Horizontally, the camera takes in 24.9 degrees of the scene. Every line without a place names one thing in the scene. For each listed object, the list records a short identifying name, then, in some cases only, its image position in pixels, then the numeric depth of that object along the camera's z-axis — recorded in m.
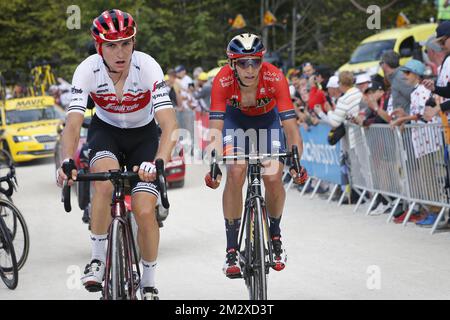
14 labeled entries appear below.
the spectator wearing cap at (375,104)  13.43
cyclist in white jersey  6.99
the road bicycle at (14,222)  10.08
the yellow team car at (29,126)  25.98
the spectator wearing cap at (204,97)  25.94
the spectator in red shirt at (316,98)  17.08
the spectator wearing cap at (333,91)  16.50
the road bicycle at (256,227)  7.45
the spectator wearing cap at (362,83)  14.95
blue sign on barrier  15.44
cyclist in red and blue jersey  7.96
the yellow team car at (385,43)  28.19
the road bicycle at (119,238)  6.44
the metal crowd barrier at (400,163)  11.62
